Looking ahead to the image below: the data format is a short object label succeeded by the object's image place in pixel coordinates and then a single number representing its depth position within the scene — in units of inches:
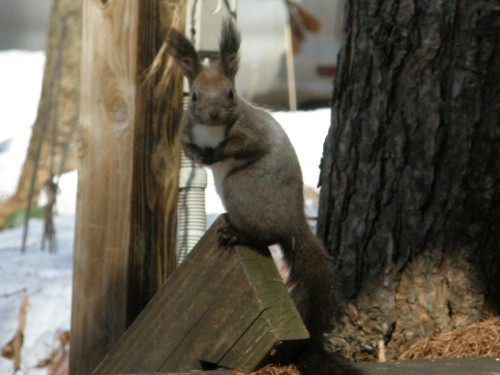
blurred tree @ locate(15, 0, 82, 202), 598.5
